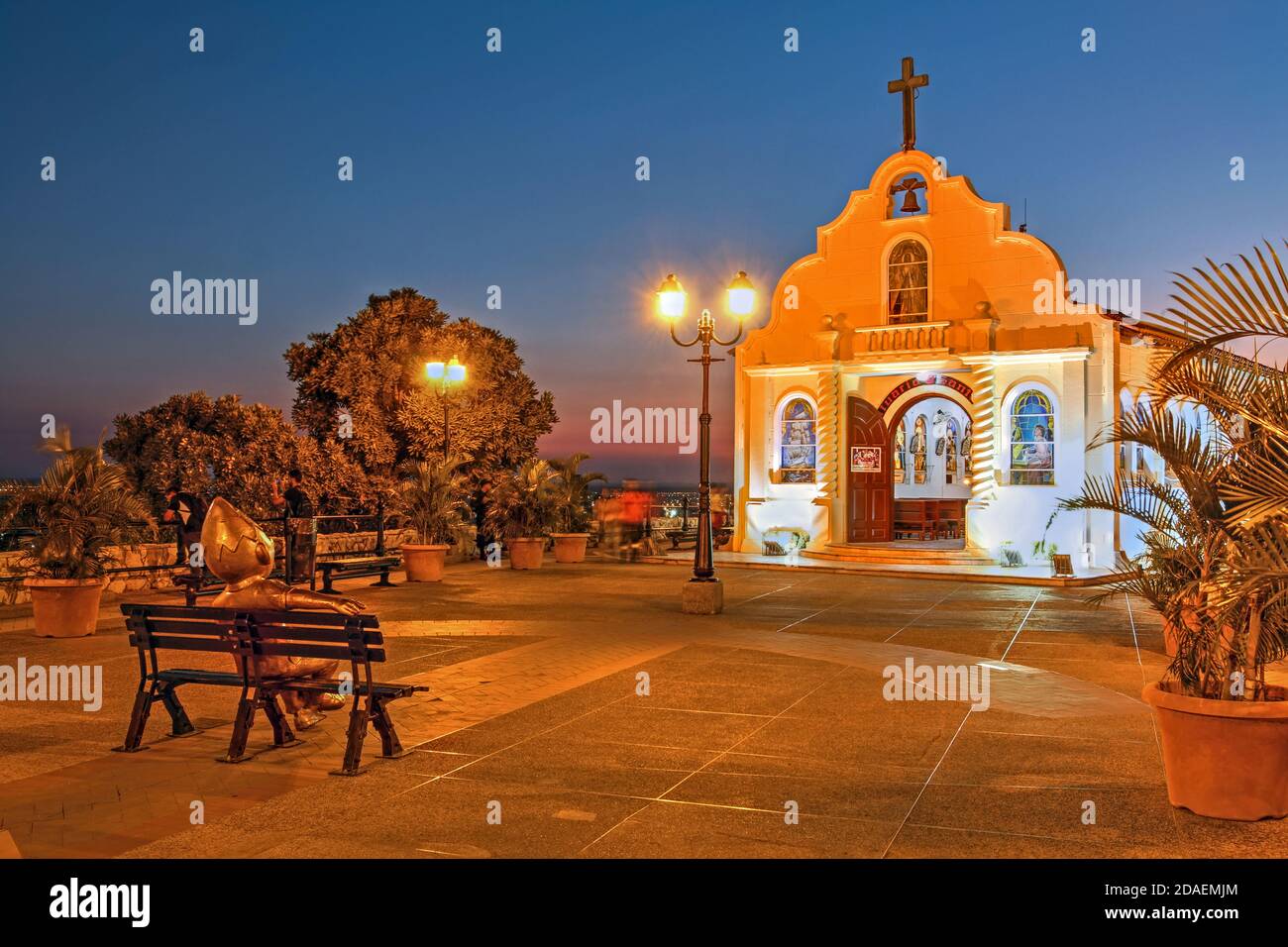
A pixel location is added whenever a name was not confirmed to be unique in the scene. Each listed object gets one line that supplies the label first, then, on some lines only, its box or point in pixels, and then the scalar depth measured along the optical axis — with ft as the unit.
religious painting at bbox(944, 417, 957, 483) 97.71
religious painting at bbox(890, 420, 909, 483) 100.01
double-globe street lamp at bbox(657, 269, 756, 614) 45.50
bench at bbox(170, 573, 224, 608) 41.39
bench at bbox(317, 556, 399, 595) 51.39
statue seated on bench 23.31
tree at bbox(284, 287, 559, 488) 91.76
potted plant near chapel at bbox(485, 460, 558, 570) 69.67
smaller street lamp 69.92
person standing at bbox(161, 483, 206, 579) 52.49
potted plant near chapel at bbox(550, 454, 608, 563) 74.49
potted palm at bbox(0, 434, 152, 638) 37.78
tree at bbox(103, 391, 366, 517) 91.20
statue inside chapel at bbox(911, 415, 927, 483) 99.25
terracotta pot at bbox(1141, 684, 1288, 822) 17.20
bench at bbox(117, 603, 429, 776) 21.04
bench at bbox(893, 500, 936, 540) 93.40
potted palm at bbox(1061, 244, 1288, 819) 16.47
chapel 71.77
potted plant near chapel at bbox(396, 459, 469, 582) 59.98
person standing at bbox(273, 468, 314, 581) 55.72
